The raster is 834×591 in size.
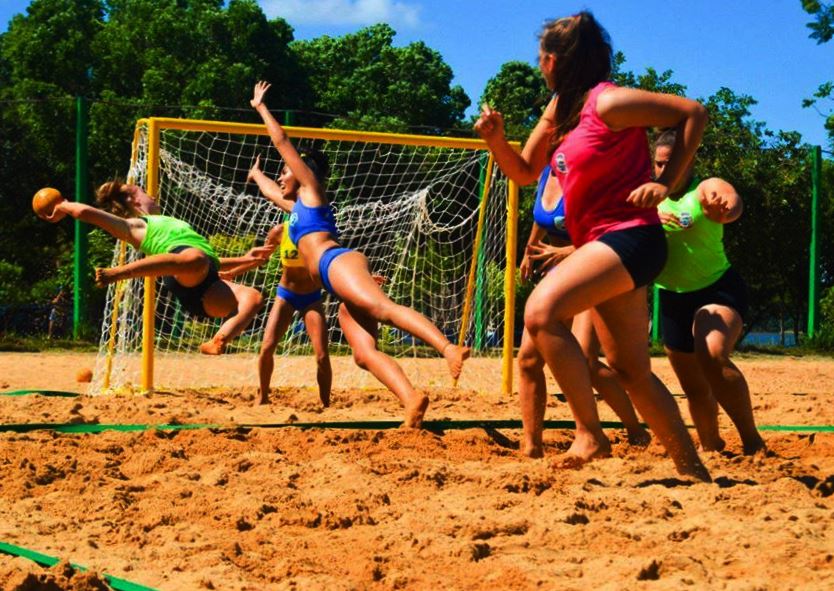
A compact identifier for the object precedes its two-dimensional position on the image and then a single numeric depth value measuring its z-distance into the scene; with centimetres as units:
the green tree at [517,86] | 3759
